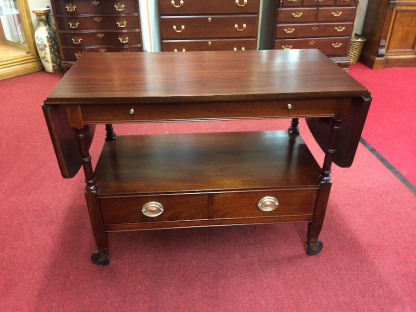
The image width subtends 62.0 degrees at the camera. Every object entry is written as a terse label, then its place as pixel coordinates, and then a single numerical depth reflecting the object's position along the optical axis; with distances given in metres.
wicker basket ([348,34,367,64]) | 3.94
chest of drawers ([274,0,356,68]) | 3.41
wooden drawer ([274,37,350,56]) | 3.56
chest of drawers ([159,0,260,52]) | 3.24
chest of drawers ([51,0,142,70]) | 3.23
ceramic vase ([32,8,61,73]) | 3.53
